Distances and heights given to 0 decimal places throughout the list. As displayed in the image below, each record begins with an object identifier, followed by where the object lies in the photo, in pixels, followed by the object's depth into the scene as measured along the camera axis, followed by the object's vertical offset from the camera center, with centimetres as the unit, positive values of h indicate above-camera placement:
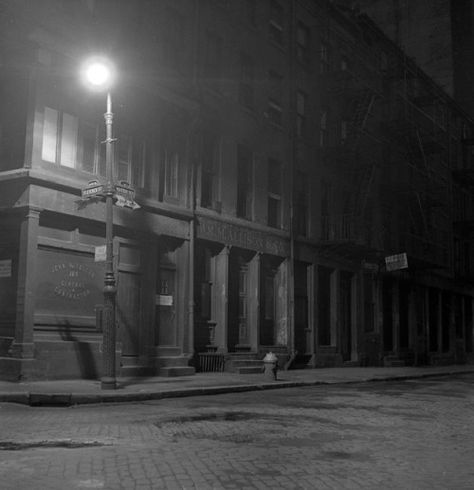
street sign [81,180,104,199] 1436 +299
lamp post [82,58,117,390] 1388 +116
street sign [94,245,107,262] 1428 +162
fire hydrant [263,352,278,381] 1797 -96
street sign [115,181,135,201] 1461 +303
